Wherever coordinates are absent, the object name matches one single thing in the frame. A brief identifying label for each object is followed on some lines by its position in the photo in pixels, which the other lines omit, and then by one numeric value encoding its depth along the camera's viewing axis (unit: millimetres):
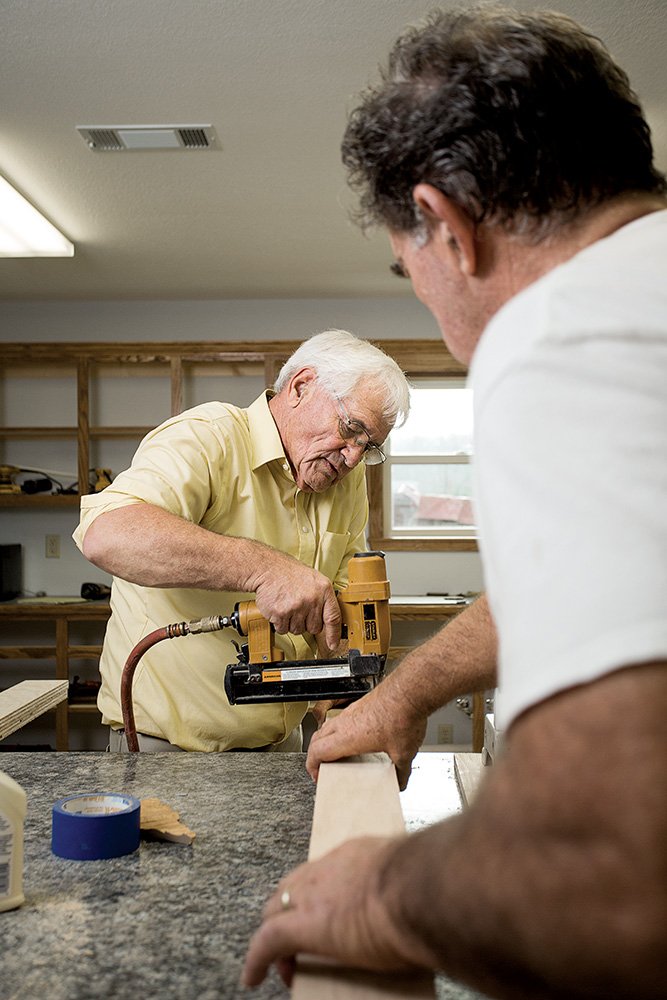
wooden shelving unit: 5715
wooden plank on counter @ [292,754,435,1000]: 733
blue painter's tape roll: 1210
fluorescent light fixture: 4078
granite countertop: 896
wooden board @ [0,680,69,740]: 1938
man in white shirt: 472
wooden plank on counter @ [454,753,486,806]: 1896
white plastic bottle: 1037
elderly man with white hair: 1843
